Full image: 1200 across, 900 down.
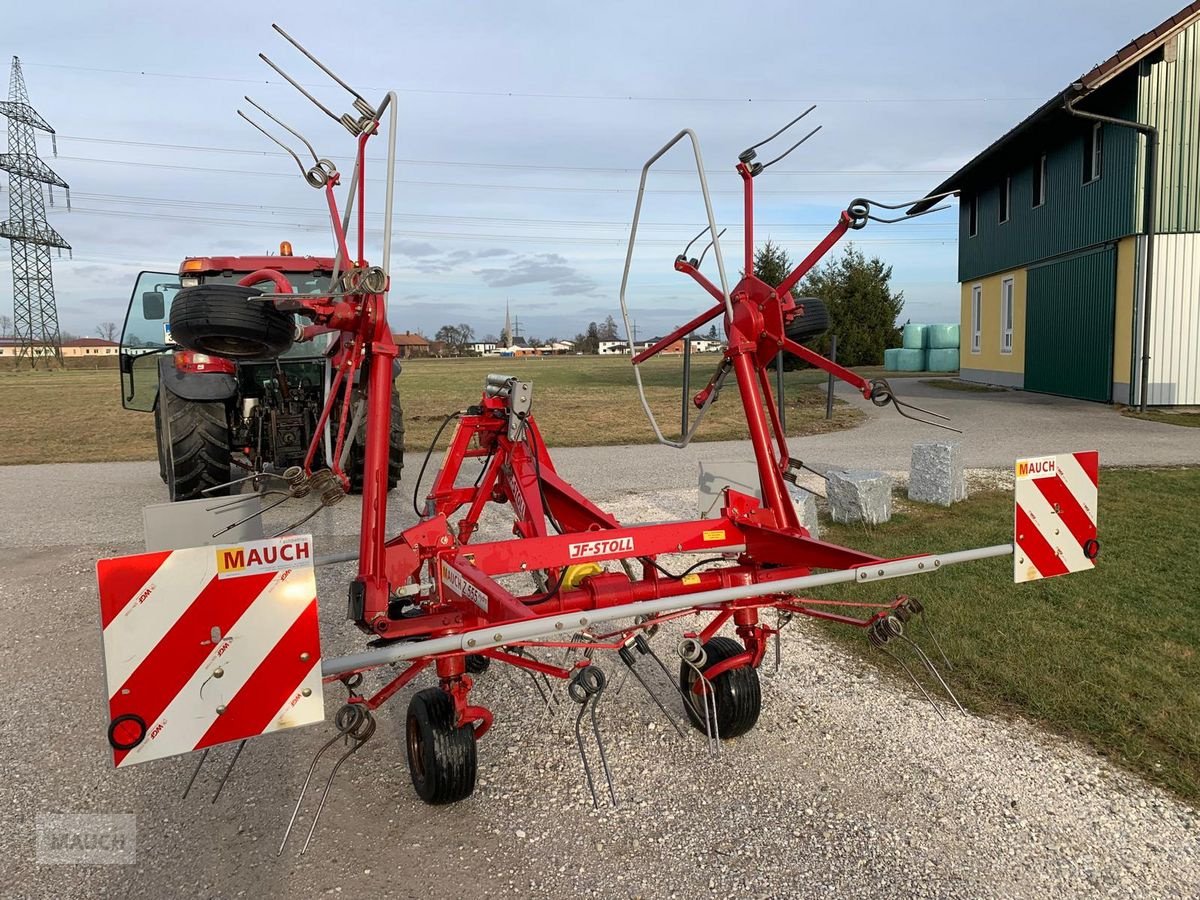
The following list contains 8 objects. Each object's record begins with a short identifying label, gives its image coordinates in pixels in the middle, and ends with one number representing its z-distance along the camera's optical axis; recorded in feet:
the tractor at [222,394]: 23.71
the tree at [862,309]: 118.11
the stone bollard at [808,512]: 20.38
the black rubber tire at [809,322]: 12.27
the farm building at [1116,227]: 47.01
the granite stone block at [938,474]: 24.45
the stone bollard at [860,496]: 22.13
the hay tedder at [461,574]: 6.82
